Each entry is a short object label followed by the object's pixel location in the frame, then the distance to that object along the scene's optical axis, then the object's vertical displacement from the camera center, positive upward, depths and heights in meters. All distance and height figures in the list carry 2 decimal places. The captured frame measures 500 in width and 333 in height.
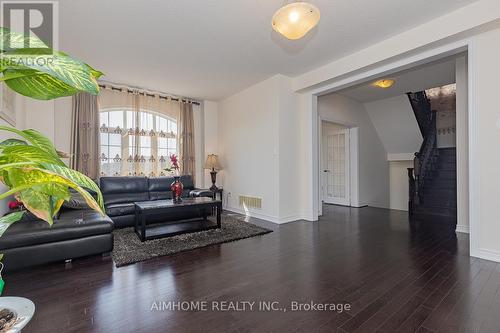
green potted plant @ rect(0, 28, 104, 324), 0.53 +0.08
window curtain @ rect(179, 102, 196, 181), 5.64 +0.65
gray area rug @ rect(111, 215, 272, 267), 2.69 -1.02
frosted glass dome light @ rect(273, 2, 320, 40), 2.01 +1.34
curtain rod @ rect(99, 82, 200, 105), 4.75 +1.65
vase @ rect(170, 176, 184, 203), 3.75 -0.40
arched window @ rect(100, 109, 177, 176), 4.80 +0.53
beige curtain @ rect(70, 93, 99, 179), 4.37 +0.61
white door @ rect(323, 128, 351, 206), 6.31 -0.05
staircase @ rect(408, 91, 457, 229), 4.74 -0.23
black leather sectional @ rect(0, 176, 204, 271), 2.23 -0.75
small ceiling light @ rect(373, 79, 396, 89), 4.68 +1.70
